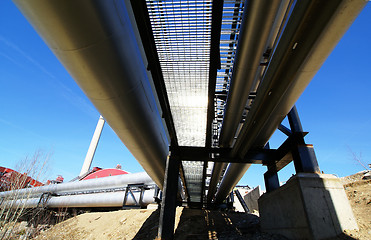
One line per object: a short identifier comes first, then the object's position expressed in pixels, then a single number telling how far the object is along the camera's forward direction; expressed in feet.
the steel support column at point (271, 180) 19.26
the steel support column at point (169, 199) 16.90
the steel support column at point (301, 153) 14.83
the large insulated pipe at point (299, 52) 7.19
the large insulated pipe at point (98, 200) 41.70
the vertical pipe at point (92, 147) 105.60
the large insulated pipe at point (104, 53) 6.48
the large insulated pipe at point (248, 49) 8.68
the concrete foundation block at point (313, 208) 12.19
